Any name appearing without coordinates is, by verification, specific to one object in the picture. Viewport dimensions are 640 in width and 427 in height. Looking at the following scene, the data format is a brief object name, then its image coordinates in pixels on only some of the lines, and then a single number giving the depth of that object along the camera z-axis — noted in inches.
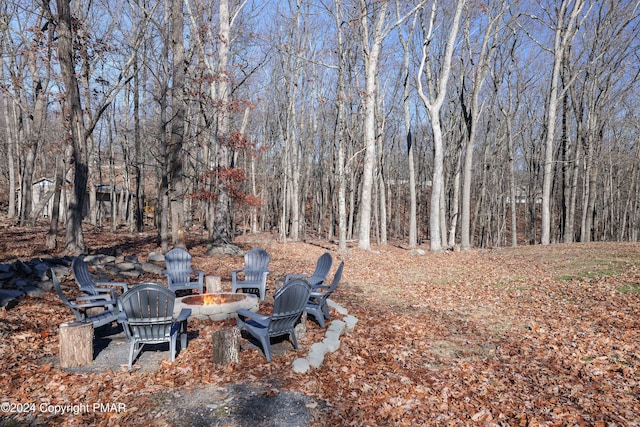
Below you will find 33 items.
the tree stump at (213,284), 286.5
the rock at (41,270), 302.8
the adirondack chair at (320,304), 241.0
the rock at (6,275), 284.5
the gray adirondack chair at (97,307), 202.3
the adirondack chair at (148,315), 173.0
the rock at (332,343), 205.2
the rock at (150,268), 389.4
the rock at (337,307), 274.7
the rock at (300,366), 176.1
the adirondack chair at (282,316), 189.6
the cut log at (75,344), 172.4
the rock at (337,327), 229.1
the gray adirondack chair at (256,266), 312.3
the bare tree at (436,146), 627.2
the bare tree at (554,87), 688.4
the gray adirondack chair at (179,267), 314.7
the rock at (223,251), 516.9
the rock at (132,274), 362.6
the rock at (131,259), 404.7
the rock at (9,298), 237.8
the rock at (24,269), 302.4
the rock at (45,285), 285.4
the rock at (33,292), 269.3
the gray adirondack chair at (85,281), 228.8
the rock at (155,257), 446.5
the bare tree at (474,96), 655.8
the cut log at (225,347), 182.1
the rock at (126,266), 374.6
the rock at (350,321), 245.0
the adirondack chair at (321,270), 286.8
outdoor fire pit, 244.7
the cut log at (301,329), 218.3
